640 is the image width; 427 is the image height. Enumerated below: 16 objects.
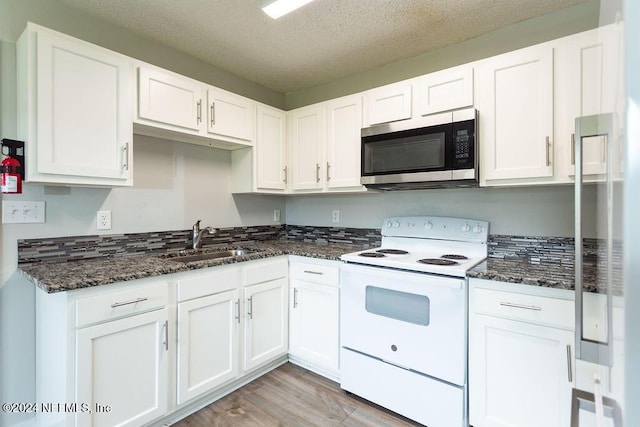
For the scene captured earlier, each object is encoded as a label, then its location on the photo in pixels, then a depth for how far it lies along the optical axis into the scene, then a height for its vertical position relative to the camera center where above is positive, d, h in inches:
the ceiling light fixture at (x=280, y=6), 68.6 +47.5
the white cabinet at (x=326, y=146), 96.7 +22.9
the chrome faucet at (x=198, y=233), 96.8 -6.5
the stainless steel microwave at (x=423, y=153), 73.7 +16.1
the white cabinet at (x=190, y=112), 76.0 +28.6
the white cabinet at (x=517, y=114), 67.1 +23.1
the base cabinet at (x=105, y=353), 54.6 -27.7
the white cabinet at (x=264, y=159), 105.0 +19.2
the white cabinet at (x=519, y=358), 55.4 -27.9
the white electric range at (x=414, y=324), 65.2 -26.1
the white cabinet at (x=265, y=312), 84.7 -29.1
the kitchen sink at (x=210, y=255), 91.2 -13.5
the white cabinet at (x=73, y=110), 59.7 +21.7
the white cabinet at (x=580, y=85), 54.7 +26.5
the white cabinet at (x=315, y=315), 86.5 -30.4
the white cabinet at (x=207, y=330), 70.3 -29.0
